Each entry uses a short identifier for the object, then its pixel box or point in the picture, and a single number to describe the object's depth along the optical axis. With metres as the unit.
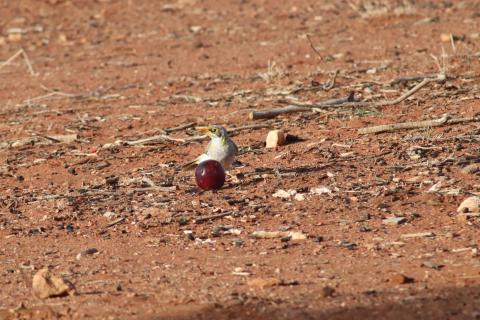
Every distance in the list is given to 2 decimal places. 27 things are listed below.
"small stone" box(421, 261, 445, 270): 10.68
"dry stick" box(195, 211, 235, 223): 13.07
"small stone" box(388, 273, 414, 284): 10.25
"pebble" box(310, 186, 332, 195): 13.75
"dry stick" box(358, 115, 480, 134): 16.19
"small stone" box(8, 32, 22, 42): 32.69
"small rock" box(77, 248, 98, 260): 12.28
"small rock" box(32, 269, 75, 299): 10.67
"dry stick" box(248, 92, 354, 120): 18.16
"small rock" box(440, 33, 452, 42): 25.15
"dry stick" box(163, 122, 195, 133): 18.24
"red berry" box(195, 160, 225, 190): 13.93
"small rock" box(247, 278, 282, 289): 10.45
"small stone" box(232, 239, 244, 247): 12.17
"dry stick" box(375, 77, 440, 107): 17.34
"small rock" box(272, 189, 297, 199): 13.78
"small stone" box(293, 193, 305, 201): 13.62
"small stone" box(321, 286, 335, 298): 10.04
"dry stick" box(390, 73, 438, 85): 19.98
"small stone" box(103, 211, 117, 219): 13.65
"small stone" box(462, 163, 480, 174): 13.87
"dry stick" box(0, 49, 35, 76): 26.65
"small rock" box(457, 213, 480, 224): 12.18
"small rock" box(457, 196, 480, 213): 12.35
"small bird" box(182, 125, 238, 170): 14.47
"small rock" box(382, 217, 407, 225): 12.37
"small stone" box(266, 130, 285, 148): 16.37
